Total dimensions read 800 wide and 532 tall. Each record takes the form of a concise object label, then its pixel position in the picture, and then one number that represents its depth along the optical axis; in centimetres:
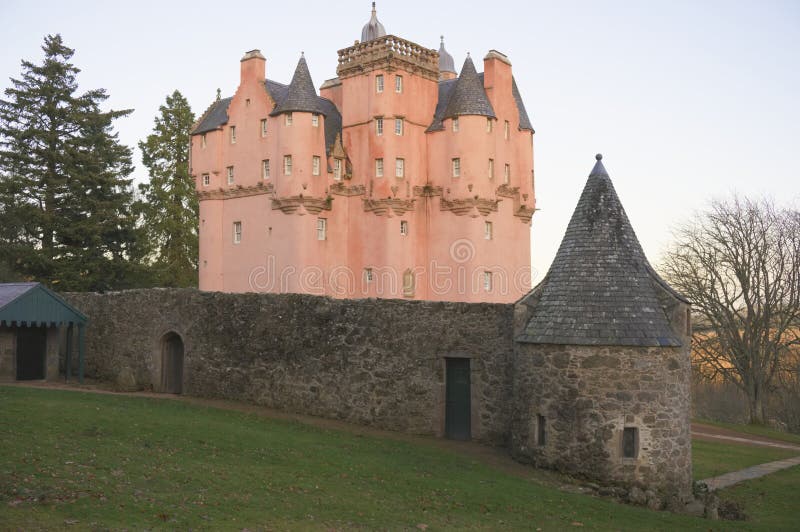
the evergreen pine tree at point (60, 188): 4788
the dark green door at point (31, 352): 2972
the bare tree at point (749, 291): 4250
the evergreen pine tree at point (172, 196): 5625
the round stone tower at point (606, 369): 1877
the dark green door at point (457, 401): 2284
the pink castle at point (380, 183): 4350
